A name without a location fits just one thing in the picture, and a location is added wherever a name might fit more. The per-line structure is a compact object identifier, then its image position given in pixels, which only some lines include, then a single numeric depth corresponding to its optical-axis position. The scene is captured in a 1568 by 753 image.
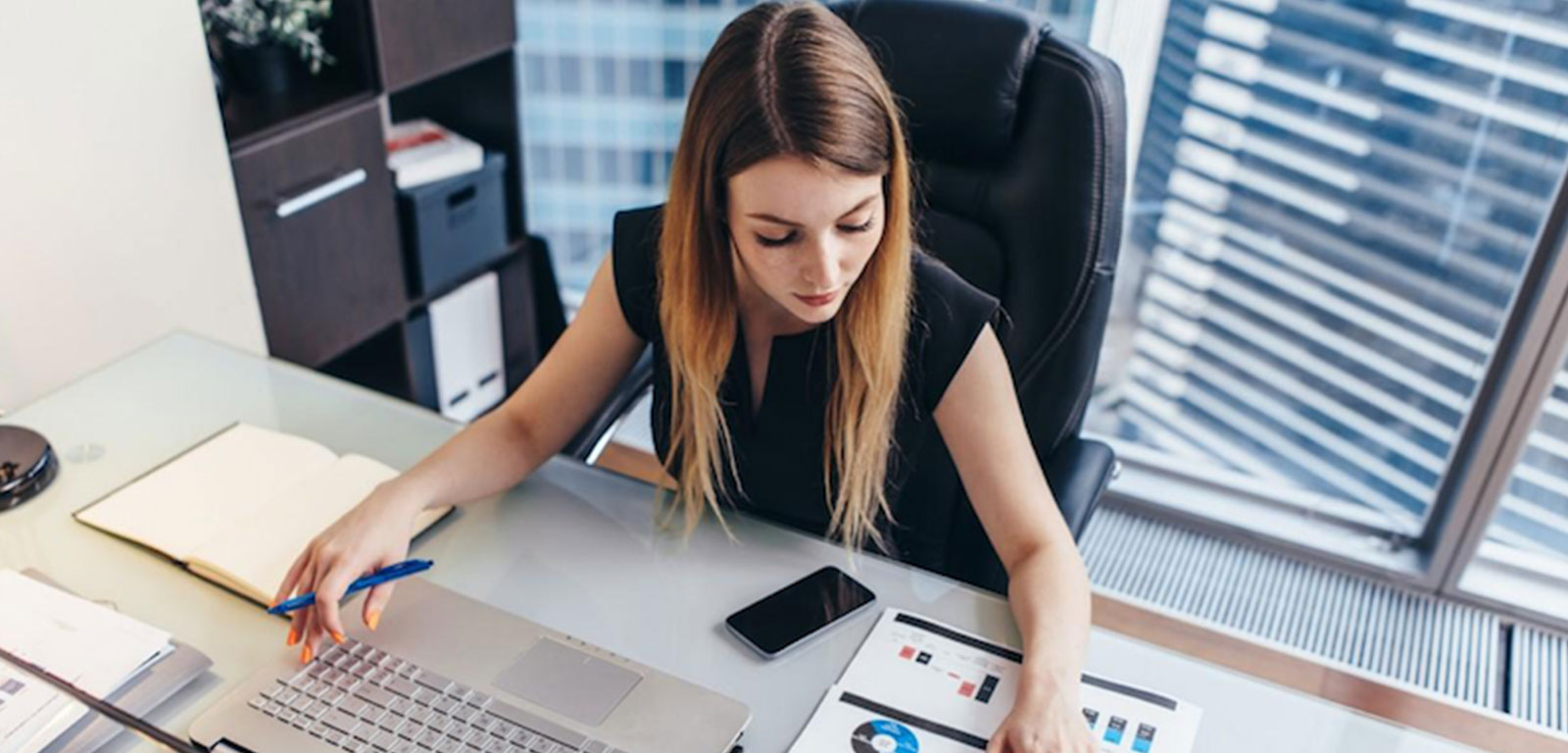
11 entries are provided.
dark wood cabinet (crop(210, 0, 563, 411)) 1.76
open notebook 1.08
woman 1.00
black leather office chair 1.23
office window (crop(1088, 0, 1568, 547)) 1.86
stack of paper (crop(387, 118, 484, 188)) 2.06
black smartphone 1.02
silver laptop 0.91
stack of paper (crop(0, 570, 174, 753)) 0.90
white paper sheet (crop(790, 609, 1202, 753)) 0.91
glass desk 0.96
